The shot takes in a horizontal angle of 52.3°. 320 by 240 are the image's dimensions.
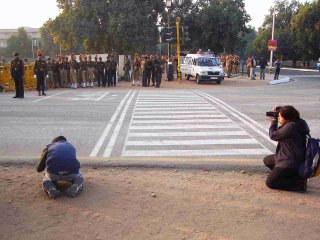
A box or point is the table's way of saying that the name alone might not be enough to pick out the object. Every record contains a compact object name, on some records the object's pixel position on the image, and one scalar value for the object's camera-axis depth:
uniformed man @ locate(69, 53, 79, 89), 19.49
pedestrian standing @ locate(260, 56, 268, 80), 26.12
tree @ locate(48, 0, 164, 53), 28.71
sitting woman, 4.66
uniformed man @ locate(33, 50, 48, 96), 14.80
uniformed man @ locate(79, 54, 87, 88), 19.83
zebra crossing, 6.63
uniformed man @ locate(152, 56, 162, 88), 20.61
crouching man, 4.43
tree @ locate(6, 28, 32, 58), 74.03
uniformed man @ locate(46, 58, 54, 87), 19.04
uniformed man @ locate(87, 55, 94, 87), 20.20
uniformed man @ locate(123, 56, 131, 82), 24.40
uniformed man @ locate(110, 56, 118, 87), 21.00
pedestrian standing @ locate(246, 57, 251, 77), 28.98
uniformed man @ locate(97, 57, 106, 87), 20.40
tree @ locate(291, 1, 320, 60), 48.23
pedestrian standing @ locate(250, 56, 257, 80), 27.74
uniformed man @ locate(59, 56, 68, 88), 19.38
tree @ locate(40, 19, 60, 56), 66.38
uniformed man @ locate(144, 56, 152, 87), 20.39
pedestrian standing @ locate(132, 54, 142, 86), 21.98
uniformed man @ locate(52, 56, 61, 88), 19.26
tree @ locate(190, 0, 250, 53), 40.81
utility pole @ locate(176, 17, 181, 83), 21.02
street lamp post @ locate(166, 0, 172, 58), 23.10
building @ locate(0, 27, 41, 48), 131.78
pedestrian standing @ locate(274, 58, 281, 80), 26.22
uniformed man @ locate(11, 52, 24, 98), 14.13
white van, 23.31
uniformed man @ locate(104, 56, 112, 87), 20.70
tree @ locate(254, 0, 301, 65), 58.60
